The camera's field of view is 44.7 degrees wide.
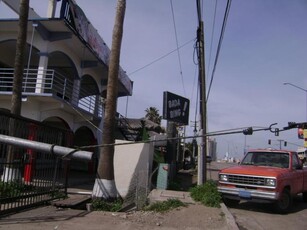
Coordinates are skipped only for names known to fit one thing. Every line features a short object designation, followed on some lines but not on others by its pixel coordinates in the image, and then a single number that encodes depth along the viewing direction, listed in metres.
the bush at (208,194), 11.59
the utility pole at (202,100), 14.70
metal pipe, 7.20
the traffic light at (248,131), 6.92
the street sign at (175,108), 19.80
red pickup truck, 11.09
